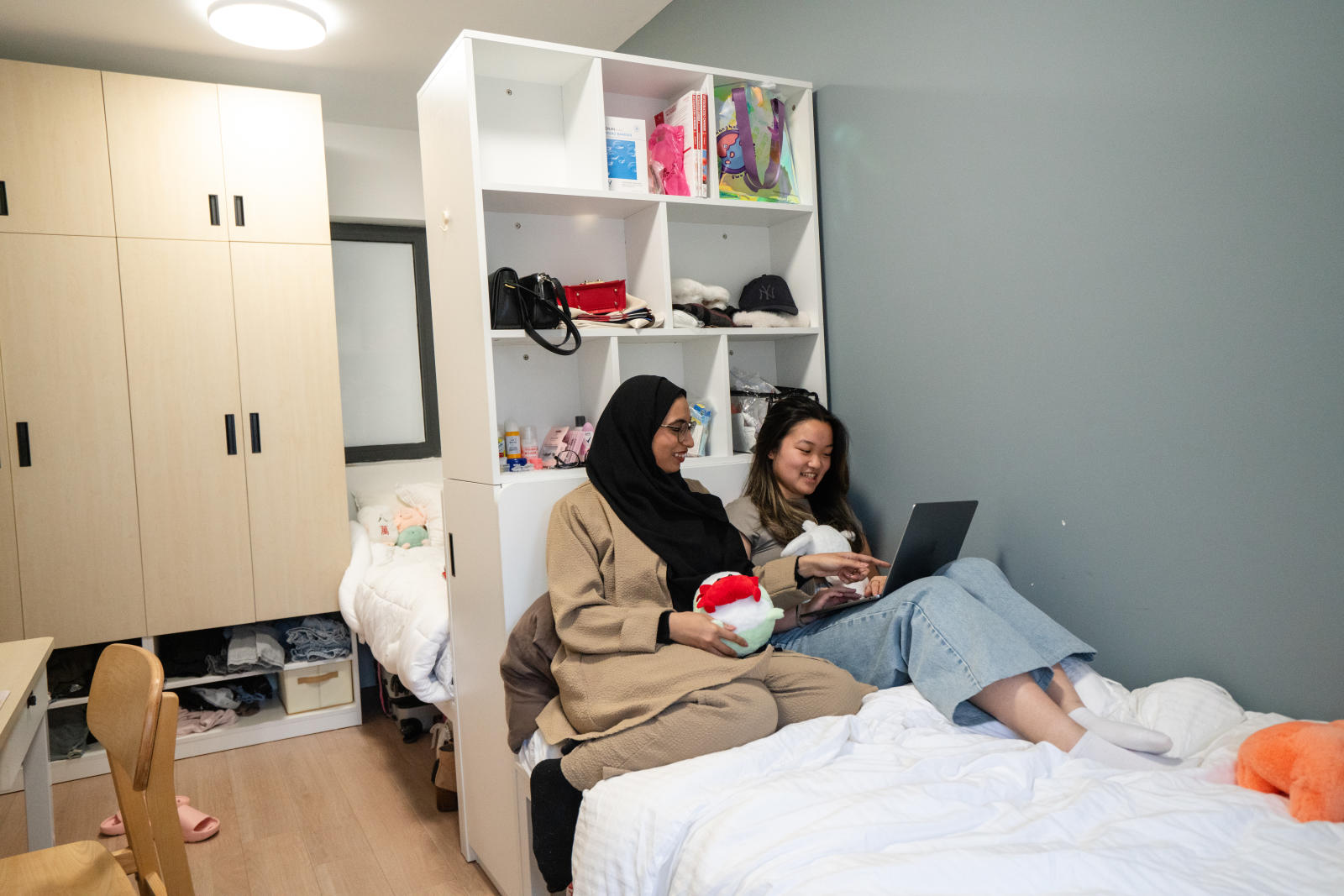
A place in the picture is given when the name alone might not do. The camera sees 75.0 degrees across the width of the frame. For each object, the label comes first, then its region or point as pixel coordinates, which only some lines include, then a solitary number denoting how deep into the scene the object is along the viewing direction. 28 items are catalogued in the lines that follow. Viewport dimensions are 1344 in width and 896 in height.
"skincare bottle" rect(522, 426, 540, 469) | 2.16
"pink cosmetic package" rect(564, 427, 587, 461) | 2.20
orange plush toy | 1.16
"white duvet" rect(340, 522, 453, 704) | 2.48
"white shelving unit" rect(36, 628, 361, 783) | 3.05
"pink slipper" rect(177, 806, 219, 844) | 2.50
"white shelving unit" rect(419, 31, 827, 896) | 2.02
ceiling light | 2.79
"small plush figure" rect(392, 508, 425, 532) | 3.61
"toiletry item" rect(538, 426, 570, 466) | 2.21
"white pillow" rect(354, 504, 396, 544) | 3.62
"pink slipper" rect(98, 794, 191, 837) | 2.53
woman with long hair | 1.52
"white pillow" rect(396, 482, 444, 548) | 3.56
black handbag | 2.04
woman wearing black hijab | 1.54
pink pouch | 2.34
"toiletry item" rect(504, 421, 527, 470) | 2.14
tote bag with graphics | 2.36
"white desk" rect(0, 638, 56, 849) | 1.51
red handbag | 2.25
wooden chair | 1.29
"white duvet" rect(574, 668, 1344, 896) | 1.04
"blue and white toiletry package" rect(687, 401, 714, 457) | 2.38
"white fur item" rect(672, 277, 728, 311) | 2.40
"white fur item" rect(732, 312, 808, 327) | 2.42
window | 3.97
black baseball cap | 2.48
